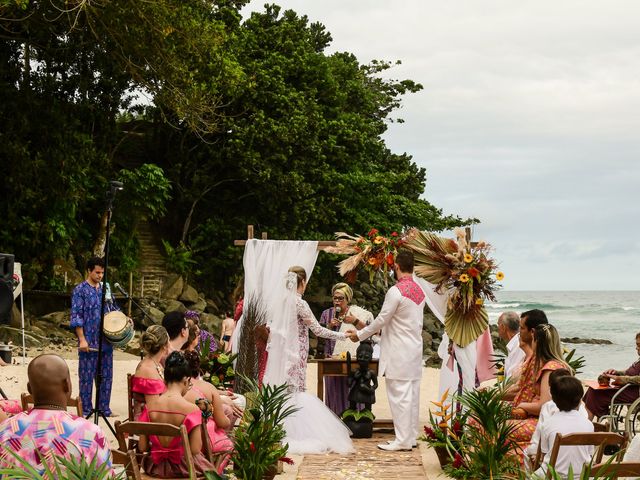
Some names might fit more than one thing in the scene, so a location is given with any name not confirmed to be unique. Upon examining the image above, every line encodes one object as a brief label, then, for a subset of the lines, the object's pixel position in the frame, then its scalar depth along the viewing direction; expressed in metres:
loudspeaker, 8.11
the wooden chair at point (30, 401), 6.12
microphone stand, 9.56
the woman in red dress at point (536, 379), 7.20
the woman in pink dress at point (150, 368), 7.90
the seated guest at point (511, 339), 9.15
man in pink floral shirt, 4.77
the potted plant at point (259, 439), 7.27
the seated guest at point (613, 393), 10.16
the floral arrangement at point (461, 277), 9.50
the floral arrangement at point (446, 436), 8.41
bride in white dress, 10.19
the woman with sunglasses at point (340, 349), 11.80
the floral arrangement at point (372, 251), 11.23
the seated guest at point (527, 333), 7.71
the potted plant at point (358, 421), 11.07
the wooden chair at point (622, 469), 4.38
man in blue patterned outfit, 11.09
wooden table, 11.29
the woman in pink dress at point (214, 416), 6.91
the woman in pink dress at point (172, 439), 6.21
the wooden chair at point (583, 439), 5.41
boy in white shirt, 6.17
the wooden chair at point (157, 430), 5.46
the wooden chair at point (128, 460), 5.29
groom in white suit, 10.19
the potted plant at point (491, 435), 7.27
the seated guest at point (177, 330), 8.63
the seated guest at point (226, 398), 7.93
